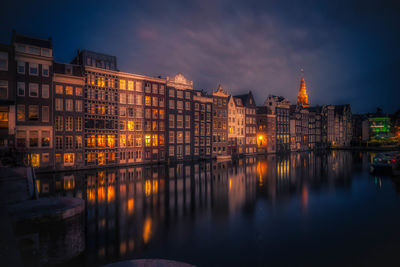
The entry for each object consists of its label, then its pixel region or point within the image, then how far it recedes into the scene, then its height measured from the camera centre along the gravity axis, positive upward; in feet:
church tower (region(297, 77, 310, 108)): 553.07 +95.67
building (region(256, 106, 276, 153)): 308.81 +8.23
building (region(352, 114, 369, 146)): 570.87 +21.13
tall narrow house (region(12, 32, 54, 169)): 134.82 +22.29
